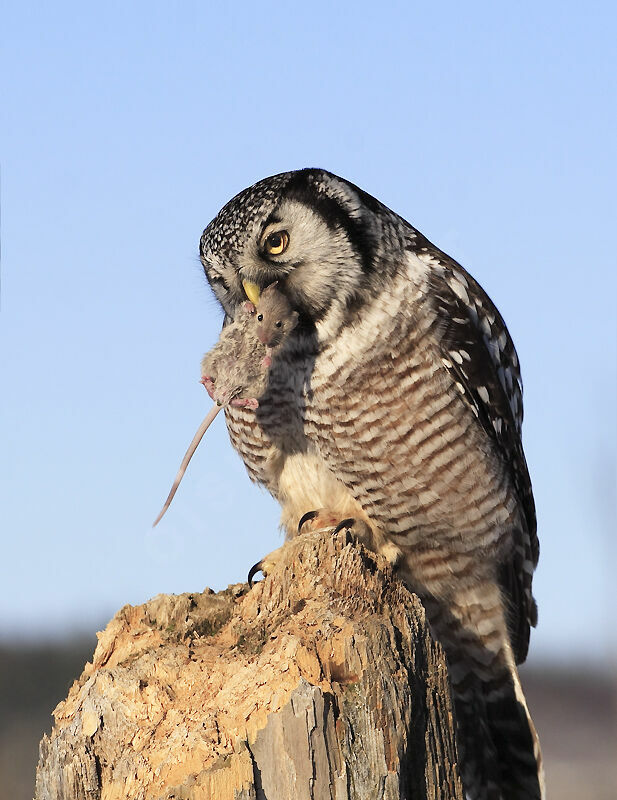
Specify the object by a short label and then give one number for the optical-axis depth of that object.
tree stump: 5.04
